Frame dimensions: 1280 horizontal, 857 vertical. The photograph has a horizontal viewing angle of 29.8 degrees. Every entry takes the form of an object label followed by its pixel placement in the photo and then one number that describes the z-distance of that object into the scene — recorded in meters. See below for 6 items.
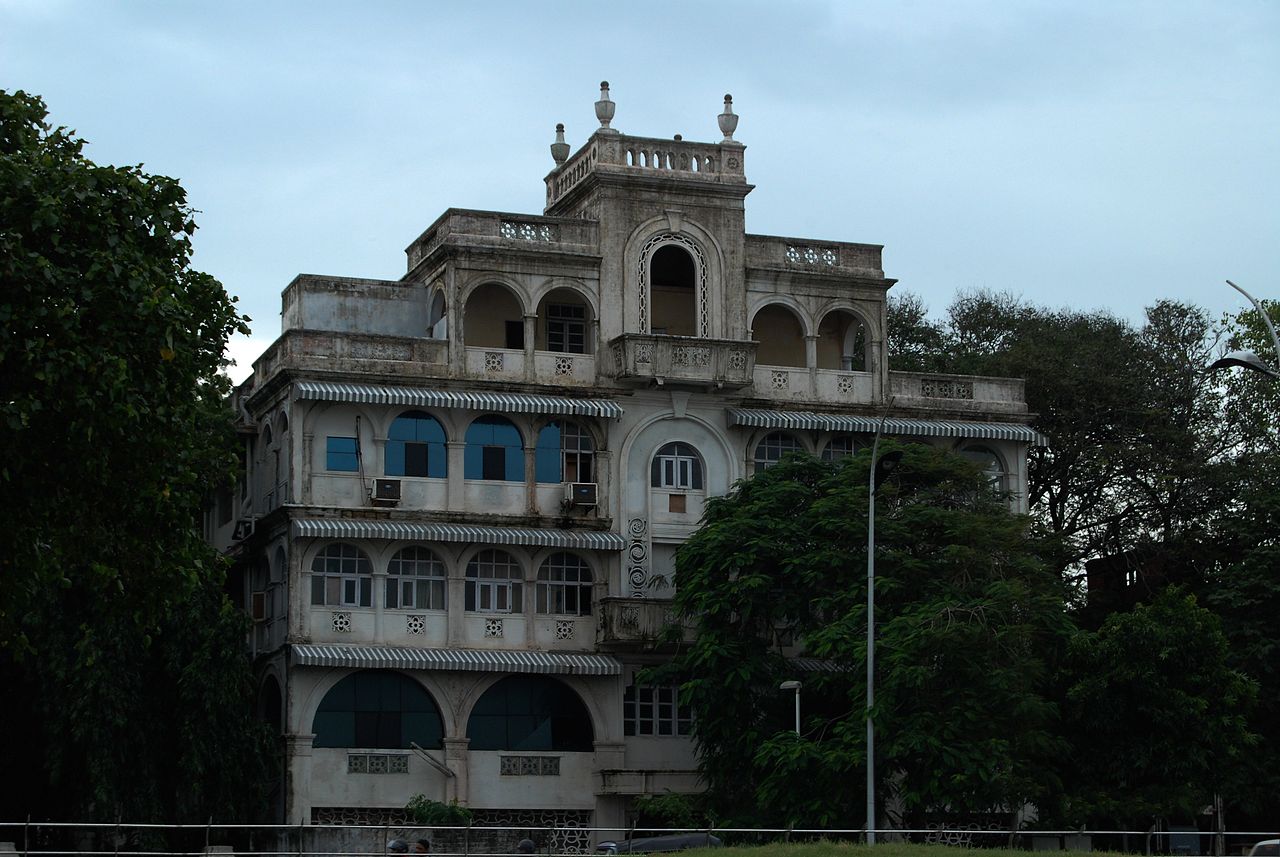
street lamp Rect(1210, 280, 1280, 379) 36.94
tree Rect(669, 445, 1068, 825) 49.59
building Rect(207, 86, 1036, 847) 54.72
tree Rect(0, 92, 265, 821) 34.62
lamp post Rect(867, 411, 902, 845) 46.24
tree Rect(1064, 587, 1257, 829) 51.59
